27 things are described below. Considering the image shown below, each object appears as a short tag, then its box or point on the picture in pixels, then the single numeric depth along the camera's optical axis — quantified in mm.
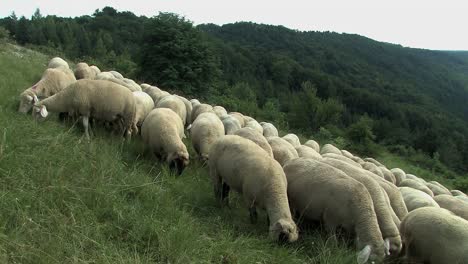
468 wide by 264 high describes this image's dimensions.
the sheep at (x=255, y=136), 9016
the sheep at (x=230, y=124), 11719
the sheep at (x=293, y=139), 13524
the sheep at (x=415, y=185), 11812
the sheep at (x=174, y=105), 12297
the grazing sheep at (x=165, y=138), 8273
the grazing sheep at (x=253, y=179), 6434
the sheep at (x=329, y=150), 14441
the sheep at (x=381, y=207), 6707
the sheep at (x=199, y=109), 13681
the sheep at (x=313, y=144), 15320
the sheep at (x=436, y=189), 13203
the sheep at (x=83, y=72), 15488
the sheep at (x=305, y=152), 10612
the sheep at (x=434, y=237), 6137
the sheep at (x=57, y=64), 15724
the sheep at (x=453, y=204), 8938
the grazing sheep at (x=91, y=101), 9117
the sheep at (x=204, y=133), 9441
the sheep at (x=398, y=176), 13691
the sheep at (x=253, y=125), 13445
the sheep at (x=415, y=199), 9062
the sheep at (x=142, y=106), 11008
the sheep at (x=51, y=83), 10864
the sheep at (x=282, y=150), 9383
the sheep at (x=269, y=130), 14247
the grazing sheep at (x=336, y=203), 6391
